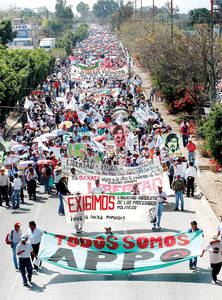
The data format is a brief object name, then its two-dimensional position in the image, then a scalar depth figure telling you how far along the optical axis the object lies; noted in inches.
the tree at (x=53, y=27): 7427.7
